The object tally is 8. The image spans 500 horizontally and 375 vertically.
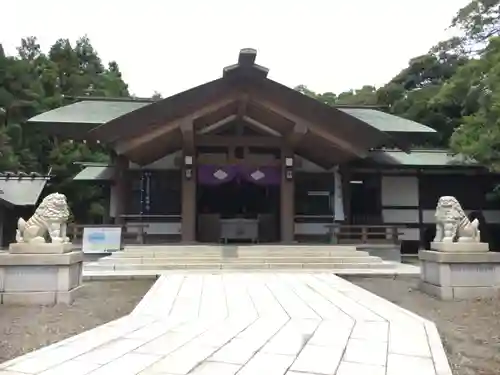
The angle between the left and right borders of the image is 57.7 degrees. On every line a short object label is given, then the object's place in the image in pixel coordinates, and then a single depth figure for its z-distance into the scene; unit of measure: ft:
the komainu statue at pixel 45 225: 20.59
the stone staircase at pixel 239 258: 32.83
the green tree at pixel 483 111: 37.40
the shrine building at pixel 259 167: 38.70
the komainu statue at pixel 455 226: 21.59
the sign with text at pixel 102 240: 38.81
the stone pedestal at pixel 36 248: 20.13
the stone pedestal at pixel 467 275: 20.83
